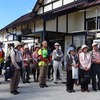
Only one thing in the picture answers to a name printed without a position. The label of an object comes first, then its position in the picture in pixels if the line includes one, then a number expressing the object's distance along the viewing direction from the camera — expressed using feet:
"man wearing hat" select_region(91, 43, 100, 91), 16.17
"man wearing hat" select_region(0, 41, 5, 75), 20.76
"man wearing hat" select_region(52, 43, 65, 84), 18.74
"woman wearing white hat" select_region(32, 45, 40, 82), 19.89
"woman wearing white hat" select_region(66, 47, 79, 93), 15.59
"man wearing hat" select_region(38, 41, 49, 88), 16.91
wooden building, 23.84
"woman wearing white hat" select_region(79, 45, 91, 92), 15.76
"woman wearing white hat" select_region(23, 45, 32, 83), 19.04
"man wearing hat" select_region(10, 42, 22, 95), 14.66
